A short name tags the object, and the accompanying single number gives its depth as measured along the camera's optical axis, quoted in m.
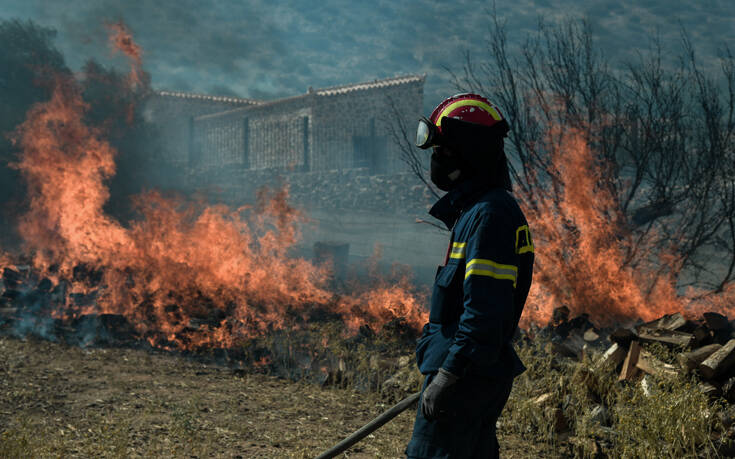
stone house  24.66
